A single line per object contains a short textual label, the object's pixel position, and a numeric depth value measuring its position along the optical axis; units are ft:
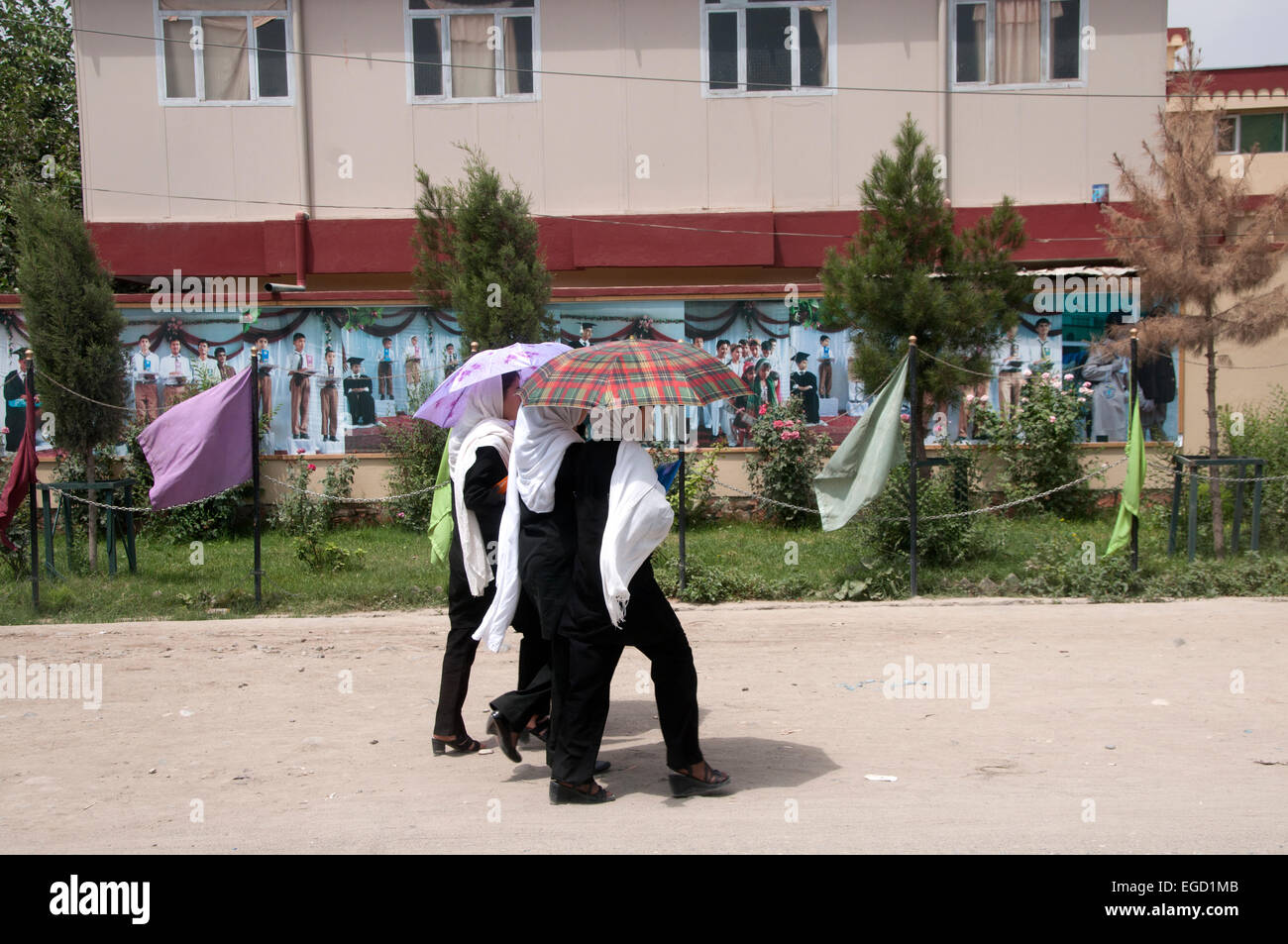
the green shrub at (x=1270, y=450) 35.70
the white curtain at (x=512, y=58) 53.83
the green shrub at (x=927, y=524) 33.99
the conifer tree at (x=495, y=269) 41.47
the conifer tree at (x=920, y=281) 36.04
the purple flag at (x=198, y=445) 32.48
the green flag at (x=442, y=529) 22.26
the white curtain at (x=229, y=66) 53.98
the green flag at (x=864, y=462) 31.42
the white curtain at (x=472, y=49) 53.88
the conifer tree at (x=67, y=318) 37.01
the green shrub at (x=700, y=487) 42.57
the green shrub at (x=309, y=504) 44.52
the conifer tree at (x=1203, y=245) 34.71
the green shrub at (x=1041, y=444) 42.29
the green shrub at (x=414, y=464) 44.14
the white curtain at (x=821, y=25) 53.36
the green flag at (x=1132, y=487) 31.40
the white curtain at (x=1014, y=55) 53.47
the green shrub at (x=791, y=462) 42.86
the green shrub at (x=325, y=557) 36.09
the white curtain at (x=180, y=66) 53.98
